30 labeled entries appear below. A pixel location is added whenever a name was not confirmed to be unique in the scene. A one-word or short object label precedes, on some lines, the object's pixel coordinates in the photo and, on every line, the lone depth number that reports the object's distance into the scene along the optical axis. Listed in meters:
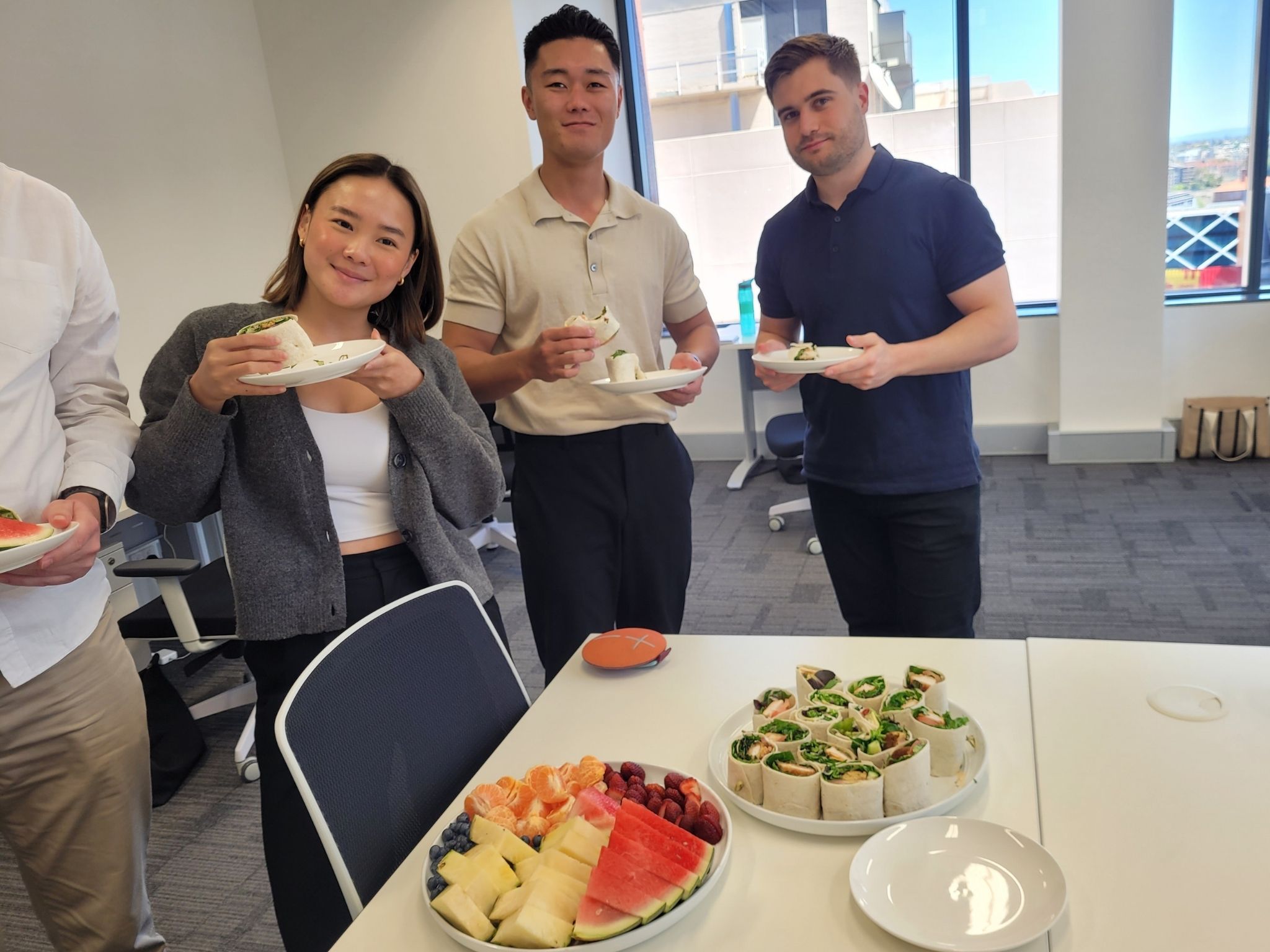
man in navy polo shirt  1.91
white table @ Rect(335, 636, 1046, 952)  0.93
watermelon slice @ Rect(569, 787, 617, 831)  1.01
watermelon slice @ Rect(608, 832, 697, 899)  0.91
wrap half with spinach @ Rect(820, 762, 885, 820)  1.01
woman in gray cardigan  1.49
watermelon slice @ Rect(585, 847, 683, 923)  0.88
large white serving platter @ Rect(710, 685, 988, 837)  1.01
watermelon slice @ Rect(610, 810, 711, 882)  0.94
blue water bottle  4.98
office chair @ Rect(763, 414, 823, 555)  4.39
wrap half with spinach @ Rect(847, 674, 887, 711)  1.18
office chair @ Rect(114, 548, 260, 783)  2.51
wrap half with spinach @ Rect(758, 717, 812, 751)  1.09
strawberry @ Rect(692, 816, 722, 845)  1.00
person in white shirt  1.40
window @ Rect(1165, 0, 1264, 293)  4.57
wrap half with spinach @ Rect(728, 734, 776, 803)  1.08
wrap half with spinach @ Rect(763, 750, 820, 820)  1.03
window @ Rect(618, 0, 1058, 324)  4.94
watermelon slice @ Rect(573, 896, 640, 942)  0.87
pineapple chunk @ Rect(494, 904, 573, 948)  0.87
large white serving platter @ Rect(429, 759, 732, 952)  0.88
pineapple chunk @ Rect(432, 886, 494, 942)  0.90
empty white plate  0.86
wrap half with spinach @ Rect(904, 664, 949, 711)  1.15
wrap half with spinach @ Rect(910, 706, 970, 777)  1.09
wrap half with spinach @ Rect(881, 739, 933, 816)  1.01
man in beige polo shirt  2.07
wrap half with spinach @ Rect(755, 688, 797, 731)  1.19
